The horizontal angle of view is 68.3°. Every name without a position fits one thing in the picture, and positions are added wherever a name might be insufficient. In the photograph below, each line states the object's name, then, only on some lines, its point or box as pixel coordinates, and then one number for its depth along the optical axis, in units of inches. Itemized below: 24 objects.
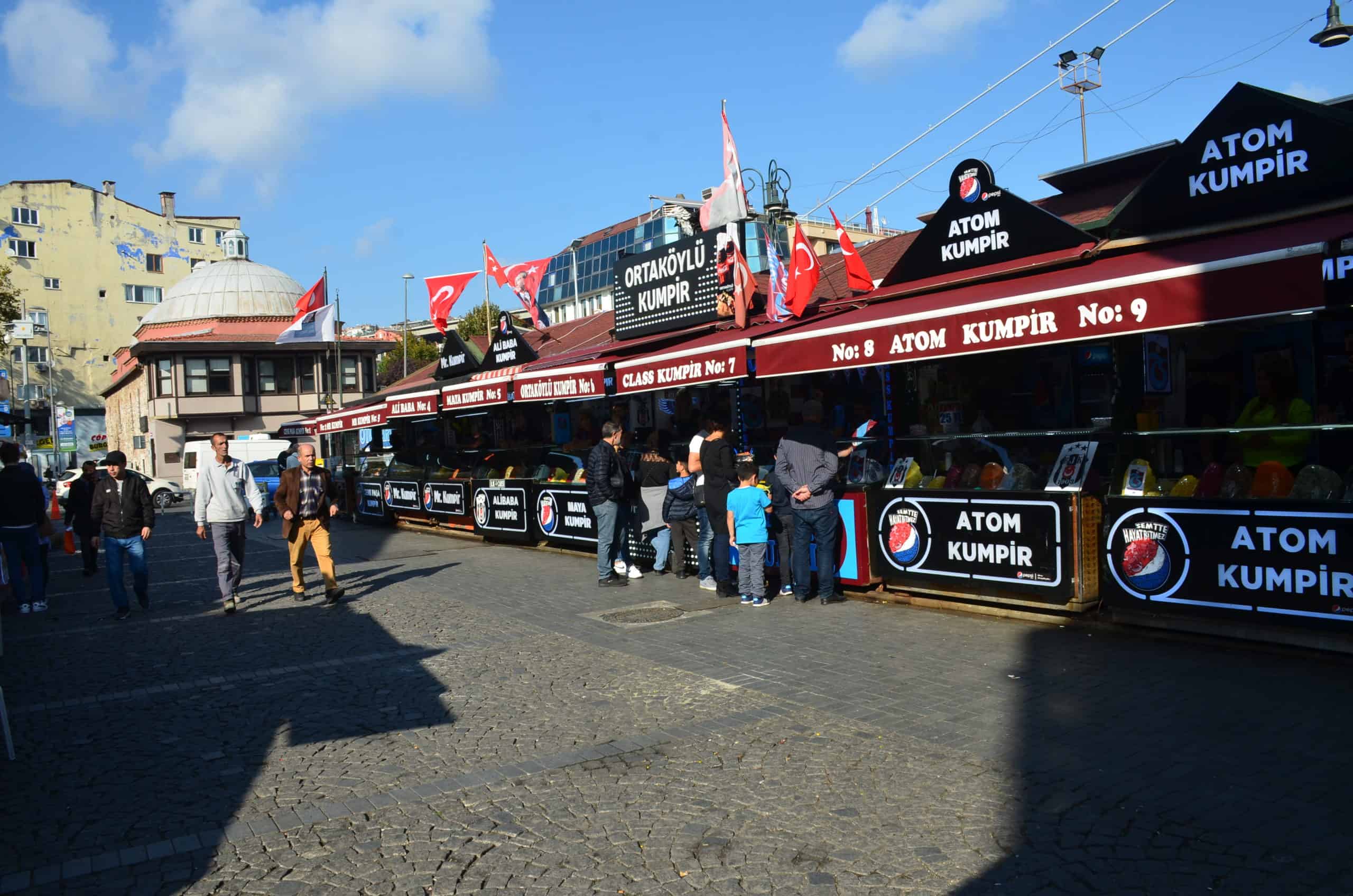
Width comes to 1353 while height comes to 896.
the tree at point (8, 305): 1290.6
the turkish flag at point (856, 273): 454.9
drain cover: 373.1
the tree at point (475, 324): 2330.2
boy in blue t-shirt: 389.1
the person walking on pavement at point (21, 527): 455.8
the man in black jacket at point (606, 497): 457.1
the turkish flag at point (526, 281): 849.5
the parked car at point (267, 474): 1336.1
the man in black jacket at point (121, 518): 429.4
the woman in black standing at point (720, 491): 414.6
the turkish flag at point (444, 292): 869.8
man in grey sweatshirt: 429.7
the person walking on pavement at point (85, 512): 596.1
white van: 1576.0
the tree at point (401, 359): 2701.8
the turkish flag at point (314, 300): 1050.1
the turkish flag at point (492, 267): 871.7
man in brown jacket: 447.5
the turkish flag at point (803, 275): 435.2
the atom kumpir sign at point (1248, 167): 277.9
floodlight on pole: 992.9
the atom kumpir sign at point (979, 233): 354.9
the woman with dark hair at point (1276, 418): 287.7
